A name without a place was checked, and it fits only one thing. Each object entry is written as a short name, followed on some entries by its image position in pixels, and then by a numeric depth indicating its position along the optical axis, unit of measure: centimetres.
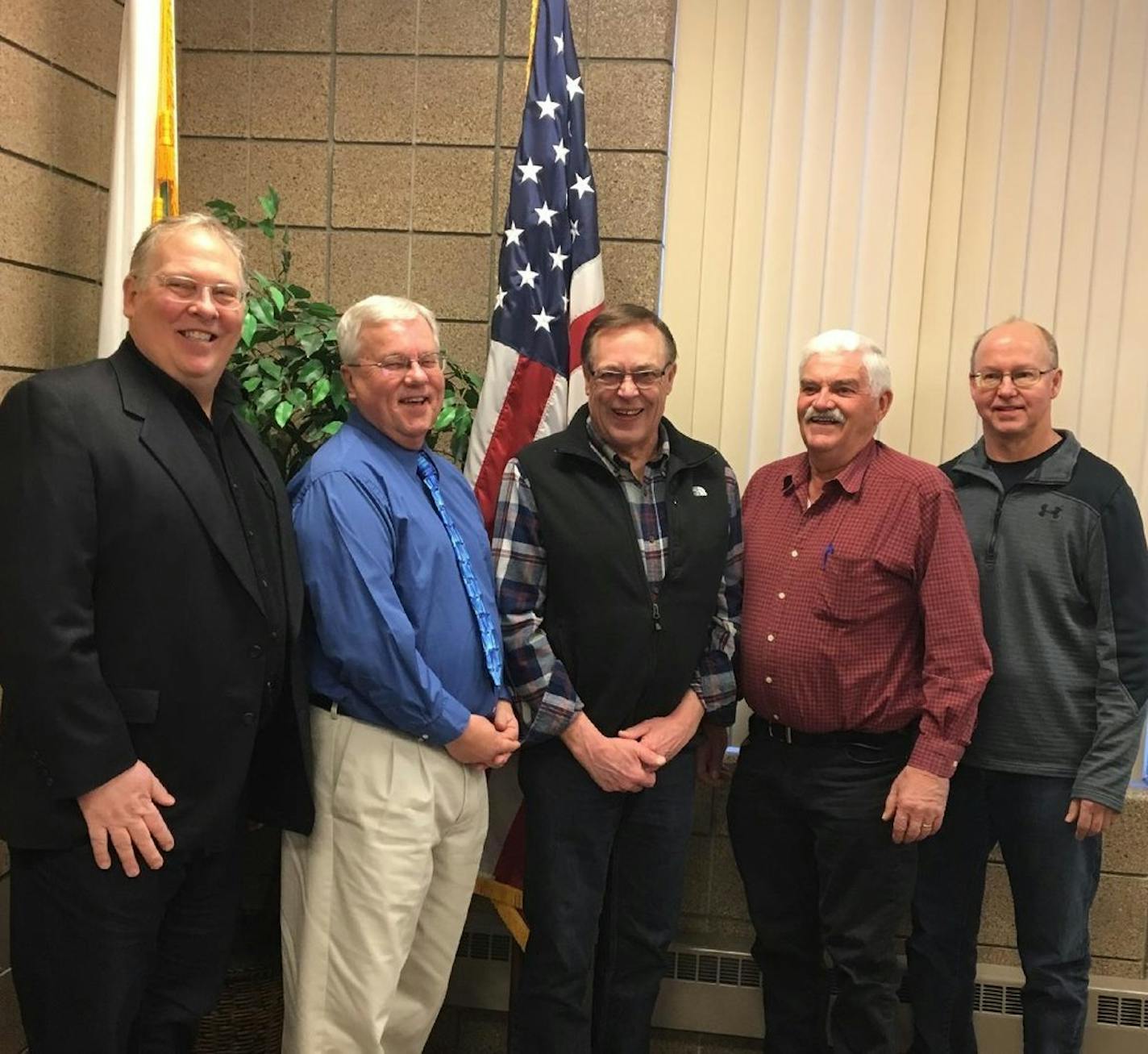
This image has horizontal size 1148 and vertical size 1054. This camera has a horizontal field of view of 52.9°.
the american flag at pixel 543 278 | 253
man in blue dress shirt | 194
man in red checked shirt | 220
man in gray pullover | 229
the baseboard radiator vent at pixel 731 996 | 270
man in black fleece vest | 218
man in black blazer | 160
